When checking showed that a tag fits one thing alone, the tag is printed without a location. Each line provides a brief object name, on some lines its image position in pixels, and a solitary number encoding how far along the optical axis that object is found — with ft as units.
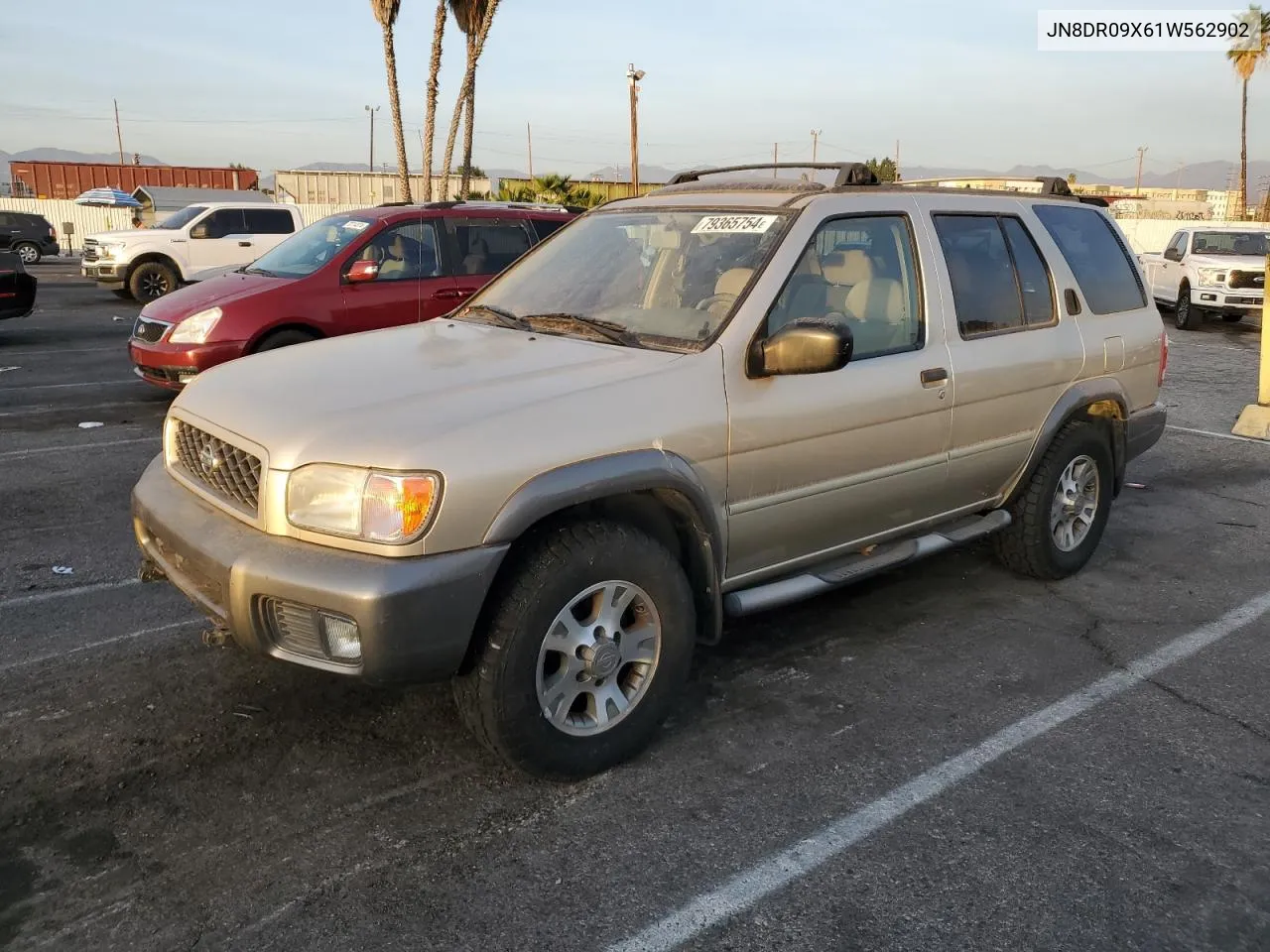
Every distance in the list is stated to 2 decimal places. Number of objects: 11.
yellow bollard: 28.32
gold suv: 9.16
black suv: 93.56
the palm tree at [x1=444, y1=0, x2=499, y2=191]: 87.20
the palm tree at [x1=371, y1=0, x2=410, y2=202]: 83.05
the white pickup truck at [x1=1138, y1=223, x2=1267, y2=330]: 53.88
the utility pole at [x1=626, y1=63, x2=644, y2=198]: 122.01
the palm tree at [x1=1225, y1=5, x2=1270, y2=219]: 114.52
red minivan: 25.76
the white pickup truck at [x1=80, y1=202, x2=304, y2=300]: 56.49
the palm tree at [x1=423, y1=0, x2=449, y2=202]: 83.76
